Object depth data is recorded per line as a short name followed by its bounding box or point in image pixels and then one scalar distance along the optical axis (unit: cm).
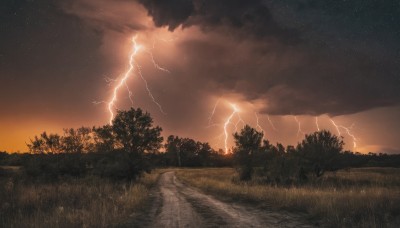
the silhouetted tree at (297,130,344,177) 3597
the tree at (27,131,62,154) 4419
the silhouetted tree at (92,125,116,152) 3547
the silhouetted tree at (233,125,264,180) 4041
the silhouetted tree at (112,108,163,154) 3566
